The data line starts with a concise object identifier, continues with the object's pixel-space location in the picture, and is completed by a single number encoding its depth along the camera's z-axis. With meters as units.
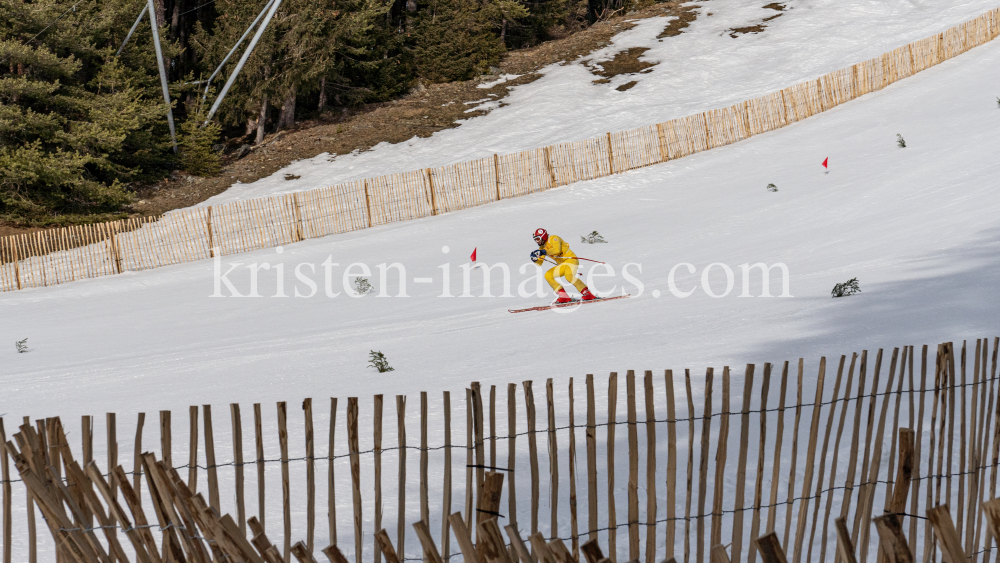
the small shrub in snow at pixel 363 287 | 29.06
